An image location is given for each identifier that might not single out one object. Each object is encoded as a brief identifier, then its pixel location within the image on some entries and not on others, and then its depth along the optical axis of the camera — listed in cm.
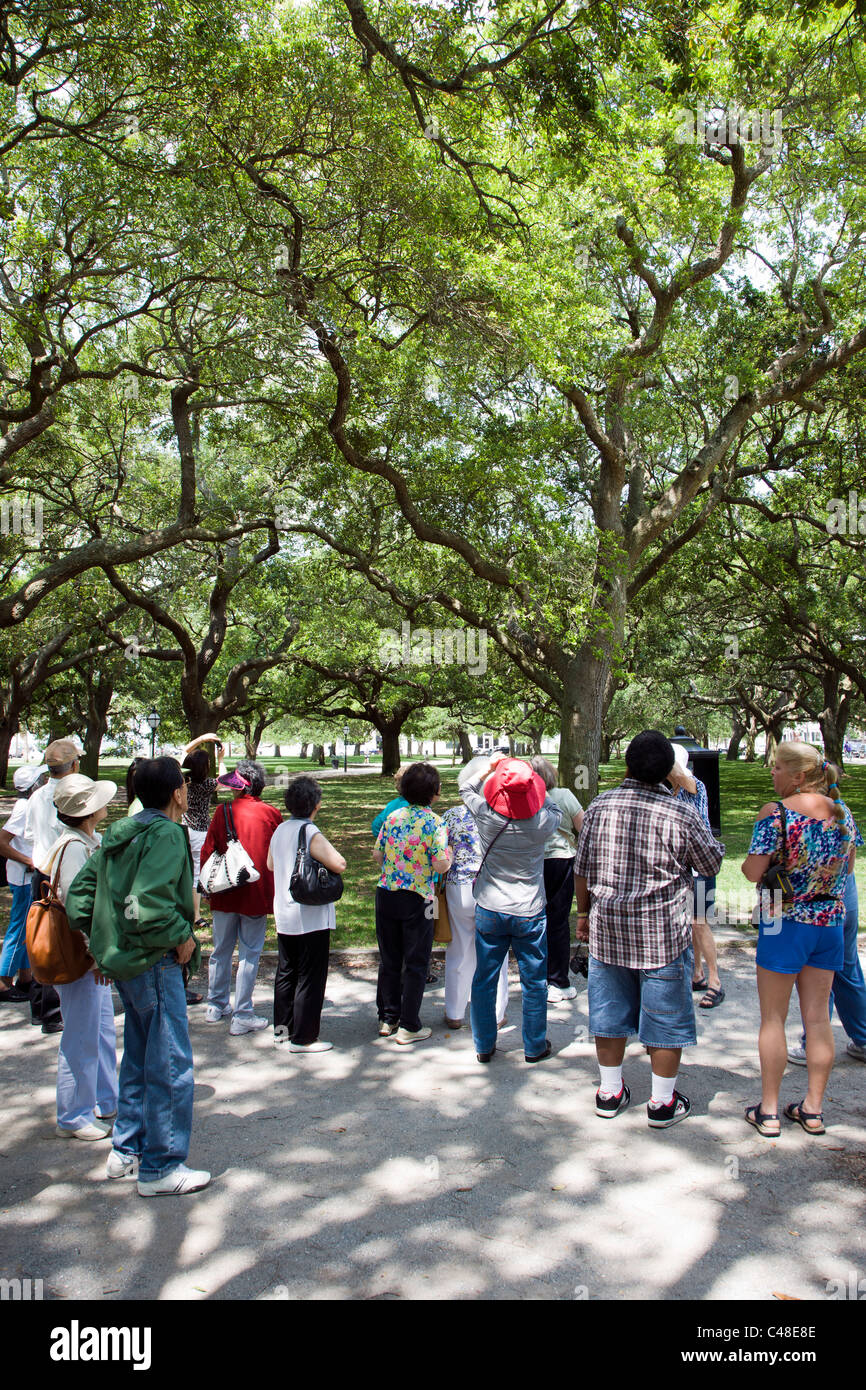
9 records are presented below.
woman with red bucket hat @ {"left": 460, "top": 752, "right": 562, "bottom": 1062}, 514
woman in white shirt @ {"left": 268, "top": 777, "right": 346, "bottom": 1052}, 538
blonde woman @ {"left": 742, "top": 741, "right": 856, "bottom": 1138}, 429
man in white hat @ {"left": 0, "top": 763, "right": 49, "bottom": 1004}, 599
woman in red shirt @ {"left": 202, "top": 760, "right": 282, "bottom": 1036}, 591
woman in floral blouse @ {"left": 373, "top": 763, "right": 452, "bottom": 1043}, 563
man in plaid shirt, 429
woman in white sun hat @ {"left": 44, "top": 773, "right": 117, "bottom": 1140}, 433
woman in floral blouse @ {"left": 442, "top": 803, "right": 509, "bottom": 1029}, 591
